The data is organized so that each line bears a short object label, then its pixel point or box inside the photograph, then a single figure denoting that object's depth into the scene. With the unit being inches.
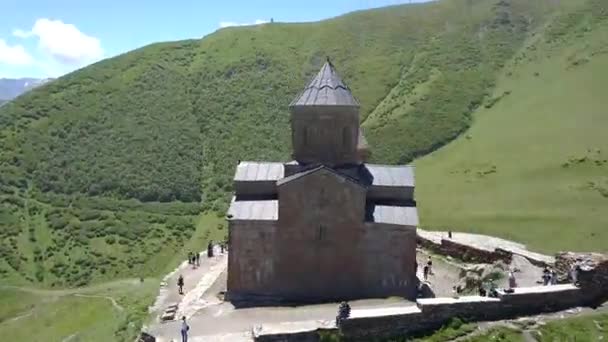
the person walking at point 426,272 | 943.4
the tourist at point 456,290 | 837.6
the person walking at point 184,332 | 633.0
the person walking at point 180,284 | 942.4
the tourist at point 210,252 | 1214.7
